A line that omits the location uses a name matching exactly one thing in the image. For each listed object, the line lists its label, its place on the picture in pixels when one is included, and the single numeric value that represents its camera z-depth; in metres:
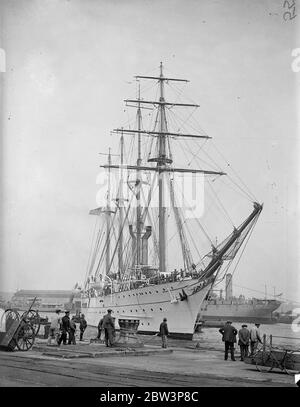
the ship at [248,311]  102.25
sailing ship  45.66
